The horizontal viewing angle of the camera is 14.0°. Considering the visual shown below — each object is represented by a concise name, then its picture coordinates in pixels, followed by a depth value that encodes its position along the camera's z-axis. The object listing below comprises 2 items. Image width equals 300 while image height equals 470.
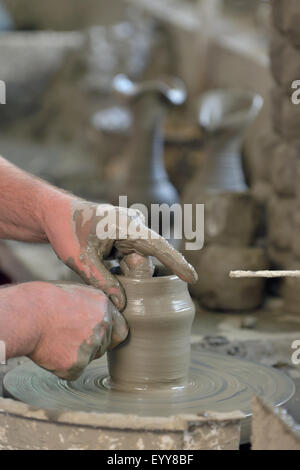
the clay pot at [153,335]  1.23
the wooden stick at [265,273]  1.18
